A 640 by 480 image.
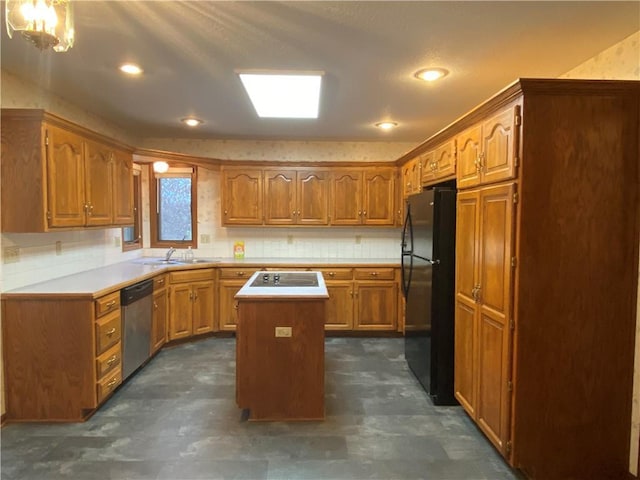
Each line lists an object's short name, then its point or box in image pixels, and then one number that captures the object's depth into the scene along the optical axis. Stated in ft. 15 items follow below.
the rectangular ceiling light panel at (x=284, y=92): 9.09
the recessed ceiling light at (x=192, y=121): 13.06
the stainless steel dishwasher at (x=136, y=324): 10.36
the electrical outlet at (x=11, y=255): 8.70
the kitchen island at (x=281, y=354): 8.71
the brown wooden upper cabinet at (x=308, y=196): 15.90
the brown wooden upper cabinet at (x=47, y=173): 8.43
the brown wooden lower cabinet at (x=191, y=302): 13.88
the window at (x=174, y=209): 16.63
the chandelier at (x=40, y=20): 3.86
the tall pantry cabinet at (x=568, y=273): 6.57
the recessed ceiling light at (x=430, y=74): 8.68
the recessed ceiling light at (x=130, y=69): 8.45
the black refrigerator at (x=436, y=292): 9.52
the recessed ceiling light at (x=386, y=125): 13.50
